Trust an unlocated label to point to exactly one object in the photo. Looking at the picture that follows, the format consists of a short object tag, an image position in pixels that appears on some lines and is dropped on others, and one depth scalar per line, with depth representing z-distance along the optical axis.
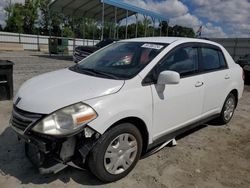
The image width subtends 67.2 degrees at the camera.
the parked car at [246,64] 8.11
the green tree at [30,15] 34.03
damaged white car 1.91
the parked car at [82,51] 9.56
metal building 16.15
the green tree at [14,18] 30.40
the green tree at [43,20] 36.44
